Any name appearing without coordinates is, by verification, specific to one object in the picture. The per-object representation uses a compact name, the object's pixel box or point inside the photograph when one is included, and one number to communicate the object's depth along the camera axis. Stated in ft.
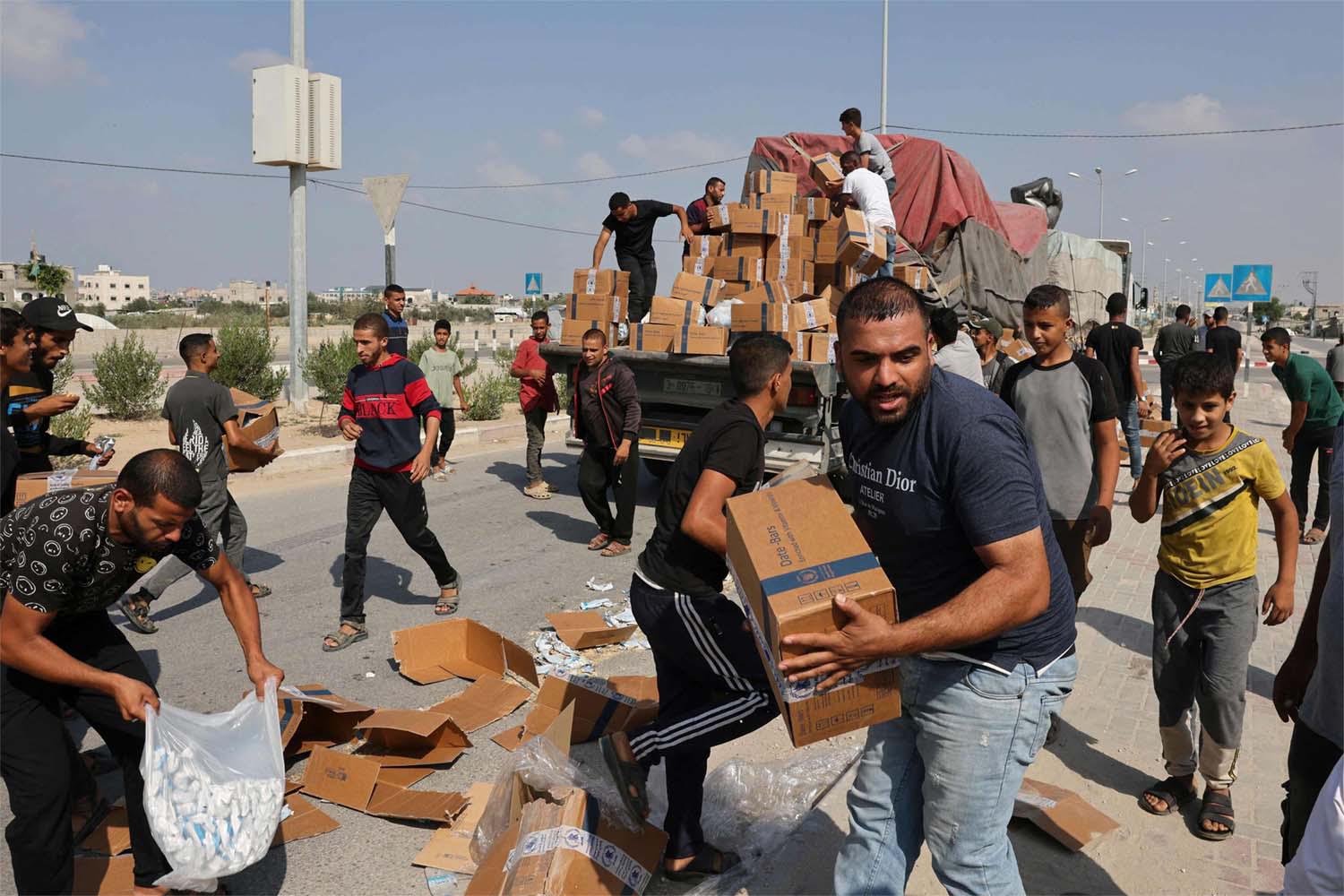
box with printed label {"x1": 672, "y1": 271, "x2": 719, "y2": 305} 30.01
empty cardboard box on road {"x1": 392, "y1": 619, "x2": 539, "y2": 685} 16.85
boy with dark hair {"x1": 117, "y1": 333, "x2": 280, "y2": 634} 19.60
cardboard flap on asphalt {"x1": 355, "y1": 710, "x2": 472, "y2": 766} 13.41
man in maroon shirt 33.91
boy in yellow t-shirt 11.85
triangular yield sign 36.76
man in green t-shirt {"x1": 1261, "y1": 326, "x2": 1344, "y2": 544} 27.17
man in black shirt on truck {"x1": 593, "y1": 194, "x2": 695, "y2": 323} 34.24
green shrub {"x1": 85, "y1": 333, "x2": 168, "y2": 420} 47.44
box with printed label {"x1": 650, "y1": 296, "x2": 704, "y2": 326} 29.25
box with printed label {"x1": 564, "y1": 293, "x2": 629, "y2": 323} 31.14
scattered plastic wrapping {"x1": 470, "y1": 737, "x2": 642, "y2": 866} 10.69
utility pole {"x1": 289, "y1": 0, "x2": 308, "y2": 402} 48.37
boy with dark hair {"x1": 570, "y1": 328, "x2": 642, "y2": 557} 26.13
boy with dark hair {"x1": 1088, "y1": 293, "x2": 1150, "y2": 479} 32.40
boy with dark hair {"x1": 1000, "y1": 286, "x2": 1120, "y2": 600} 13.99
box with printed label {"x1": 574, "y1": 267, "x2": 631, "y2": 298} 31.48
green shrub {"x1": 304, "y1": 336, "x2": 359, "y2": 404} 49.88
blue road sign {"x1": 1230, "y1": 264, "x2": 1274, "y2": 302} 66.95
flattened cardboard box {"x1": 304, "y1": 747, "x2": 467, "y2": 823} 12.26
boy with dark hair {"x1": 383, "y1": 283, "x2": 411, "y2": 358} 35.09
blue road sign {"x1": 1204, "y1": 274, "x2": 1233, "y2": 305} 68.64
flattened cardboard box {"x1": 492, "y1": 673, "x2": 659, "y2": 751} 12.42
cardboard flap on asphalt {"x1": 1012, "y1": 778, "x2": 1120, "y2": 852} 11.46
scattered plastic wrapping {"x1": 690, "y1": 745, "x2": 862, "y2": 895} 11.48
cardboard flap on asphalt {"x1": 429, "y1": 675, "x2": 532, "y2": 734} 15.05
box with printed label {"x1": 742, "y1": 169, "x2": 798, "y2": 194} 31.40
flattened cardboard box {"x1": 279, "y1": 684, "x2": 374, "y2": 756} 13.73
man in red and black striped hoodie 18.90
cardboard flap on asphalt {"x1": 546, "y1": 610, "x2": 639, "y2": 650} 18.34
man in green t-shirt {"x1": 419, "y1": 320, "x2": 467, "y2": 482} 36.81
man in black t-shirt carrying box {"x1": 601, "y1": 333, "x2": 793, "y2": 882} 10.44
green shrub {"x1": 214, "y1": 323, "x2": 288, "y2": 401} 51.34
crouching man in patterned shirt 9.46
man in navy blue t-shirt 6.98
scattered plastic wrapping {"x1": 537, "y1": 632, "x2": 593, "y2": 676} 17.52
